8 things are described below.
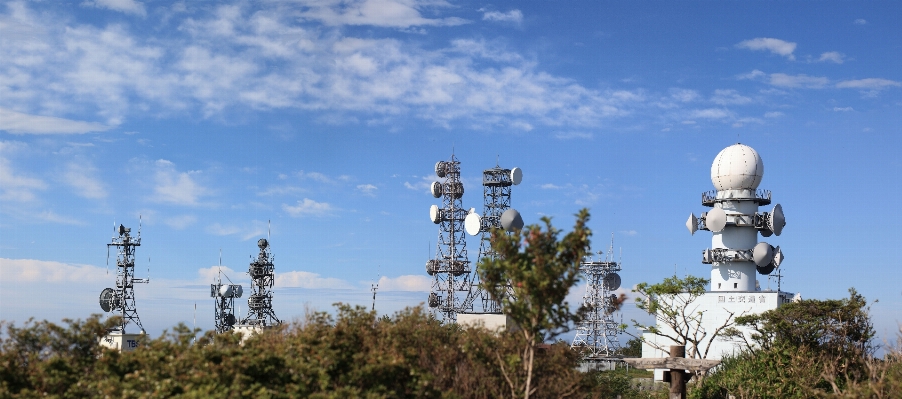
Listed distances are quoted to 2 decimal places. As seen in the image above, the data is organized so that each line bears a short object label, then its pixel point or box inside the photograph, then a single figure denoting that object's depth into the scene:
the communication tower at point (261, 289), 84.25
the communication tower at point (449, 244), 79.19
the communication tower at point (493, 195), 70.69
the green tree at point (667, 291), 45.34
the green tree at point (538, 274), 19.28
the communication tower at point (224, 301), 84.25
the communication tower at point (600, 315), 83.12
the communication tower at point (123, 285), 70.81
